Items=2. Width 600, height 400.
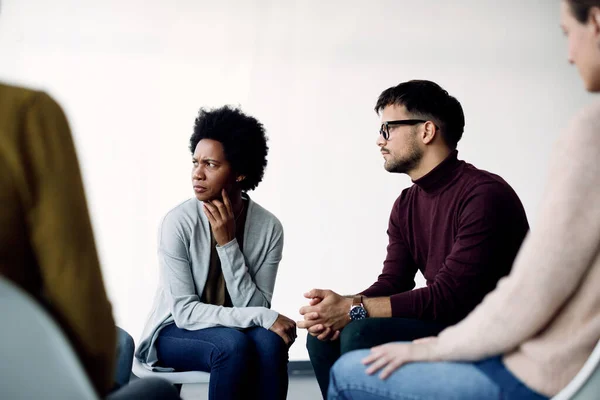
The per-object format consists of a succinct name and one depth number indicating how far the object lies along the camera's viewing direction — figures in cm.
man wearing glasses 178
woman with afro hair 196
